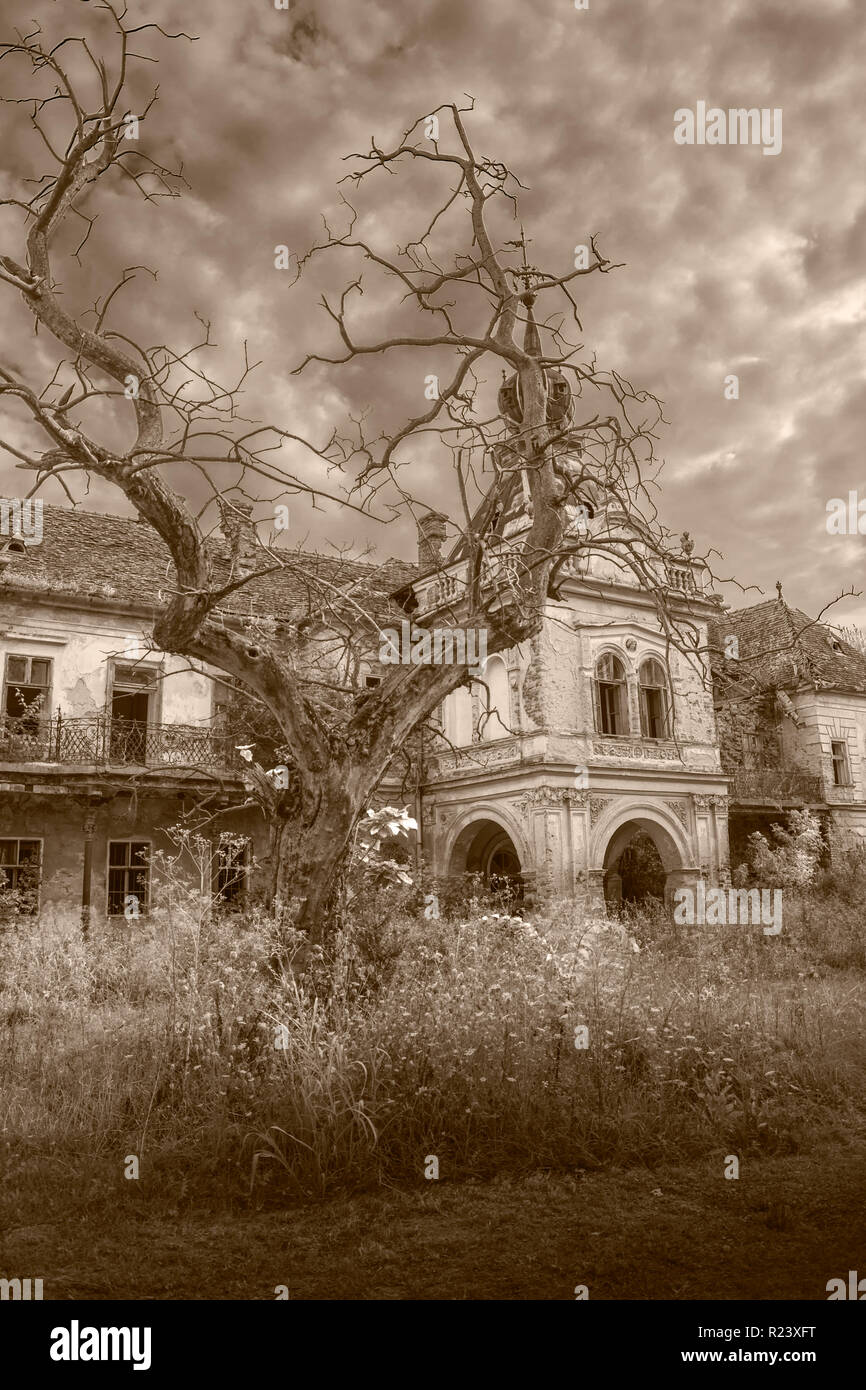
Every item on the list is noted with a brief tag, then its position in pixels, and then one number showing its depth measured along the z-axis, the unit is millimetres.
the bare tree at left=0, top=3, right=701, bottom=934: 6703
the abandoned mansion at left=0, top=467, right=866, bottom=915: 17641
